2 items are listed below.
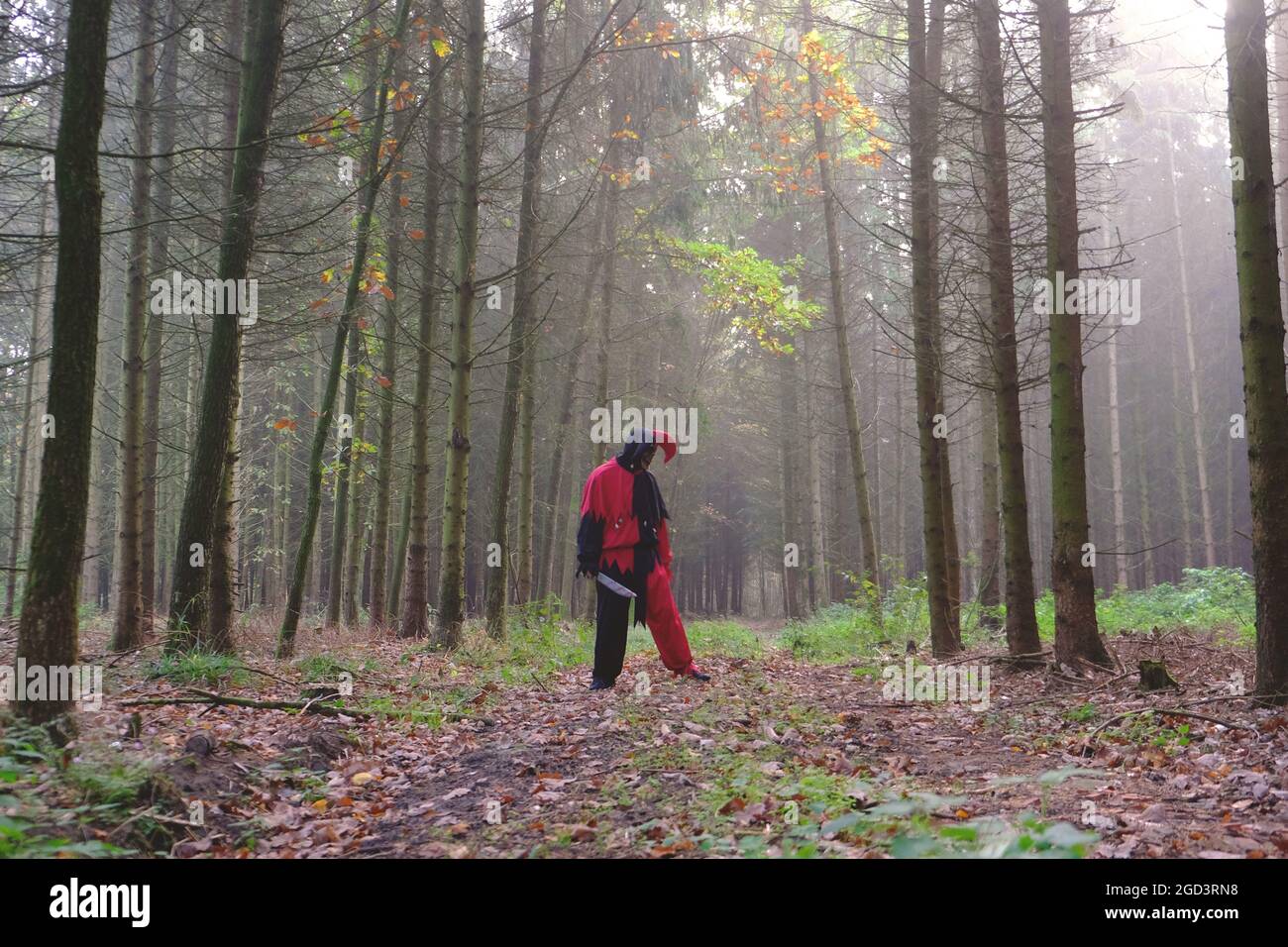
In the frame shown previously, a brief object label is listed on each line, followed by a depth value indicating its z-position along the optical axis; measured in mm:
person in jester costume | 8016
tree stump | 6590
